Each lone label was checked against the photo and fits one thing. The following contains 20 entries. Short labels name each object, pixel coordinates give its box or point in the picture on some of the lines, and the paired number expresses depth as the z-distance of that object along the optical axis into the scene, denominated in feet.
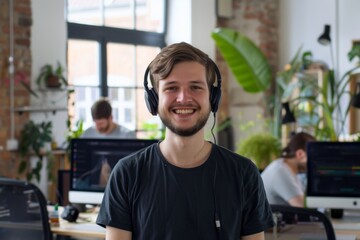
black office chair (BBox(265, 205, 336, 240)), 9.14
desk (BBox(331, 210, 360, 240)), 12.00
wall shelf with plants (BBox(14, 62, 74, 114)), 20.15
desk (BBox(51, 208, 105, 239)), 11.94
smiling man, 5.58
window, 23.11
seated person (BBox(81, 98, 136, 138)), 16.96
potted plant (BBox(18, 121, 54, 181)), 19.36
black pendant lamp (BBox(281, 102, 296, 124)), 17.83
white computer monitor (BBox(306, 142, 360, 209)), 13.23
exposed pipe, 19.25
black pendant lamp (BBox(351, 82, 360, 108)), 18.90
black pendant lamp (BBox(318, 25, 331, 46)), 23.56
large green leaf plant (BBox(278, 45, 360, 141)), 21.86
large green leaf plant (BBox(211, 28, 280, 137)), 23.31
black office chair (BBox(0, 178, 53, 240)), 10.91
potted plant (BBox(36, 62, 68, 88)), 20.21
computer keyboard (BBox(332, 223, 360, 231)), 12.30
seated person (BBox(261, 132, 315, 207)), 13.14
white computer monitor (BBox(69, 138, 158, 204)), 12.96
